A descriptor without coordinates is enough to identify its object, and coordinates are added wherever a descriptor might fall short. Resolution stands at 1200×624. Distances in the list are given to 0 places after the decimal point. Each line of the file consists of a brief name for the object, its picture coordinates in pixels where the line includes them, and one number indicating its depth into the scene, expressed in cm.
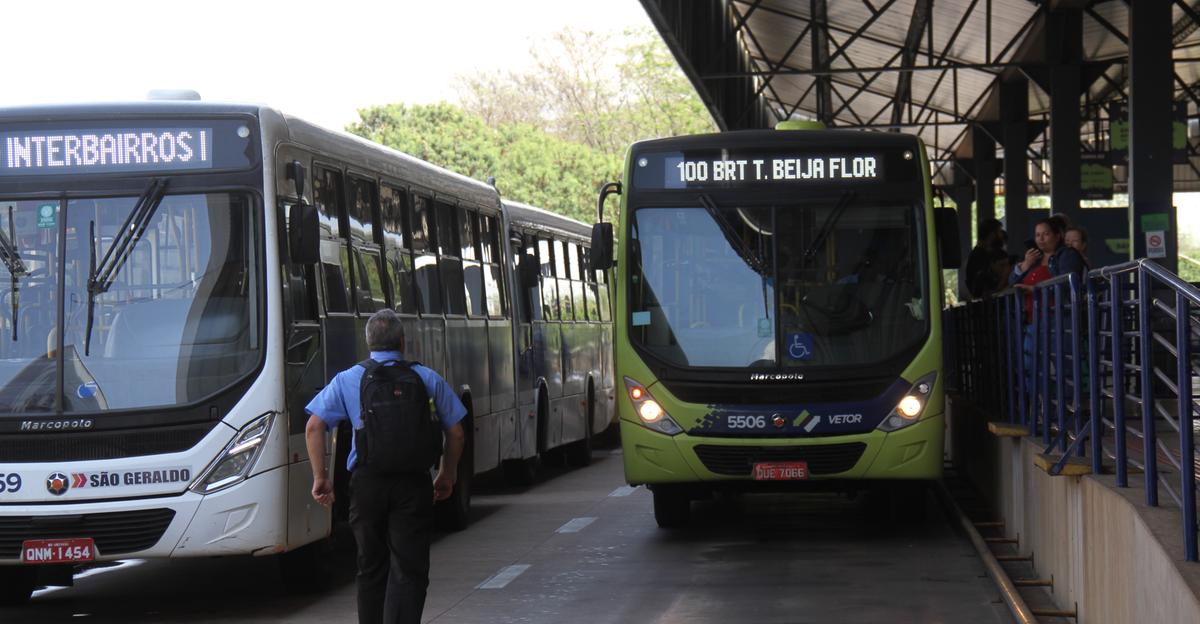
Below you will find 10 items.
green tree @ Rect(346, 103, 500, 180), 6750
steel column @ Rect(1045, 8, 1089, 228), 2541
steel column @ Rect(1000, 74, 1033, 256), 3438
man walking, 791
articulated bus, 979
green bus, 1309
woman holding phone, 1293
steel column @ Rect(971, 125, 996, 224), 4225
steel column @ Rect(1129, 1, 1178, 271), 2023
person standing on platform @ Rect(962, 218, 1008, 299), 1644
